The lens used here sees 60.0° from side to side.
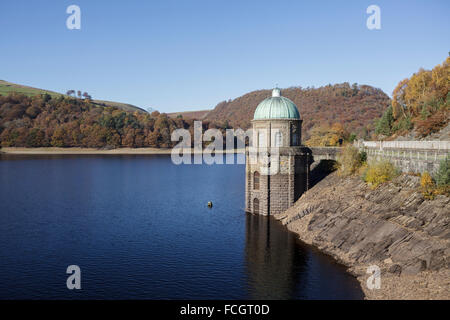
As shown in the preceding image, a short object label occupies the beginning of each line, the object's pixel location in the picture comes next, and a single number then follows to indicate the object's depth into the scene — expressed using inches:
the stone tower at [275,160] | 2049.7
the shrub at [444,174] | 1328.7
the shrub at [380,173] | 1716.3
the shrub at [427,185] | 1353.3
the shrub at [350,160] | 2123.5
